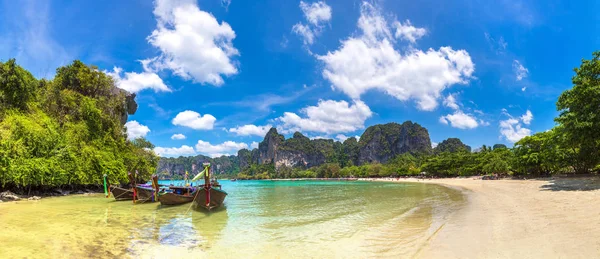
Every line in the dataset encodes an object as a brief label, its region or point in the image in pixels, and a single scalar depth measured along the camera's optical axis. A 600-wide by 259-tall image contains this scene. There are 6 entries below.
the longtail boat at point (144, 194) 18.31
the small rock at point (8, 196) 16.70
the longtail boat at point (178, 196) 15.67
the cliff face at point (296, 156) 194.62
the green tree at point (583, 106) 16.11
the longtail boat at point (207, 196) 13.92
